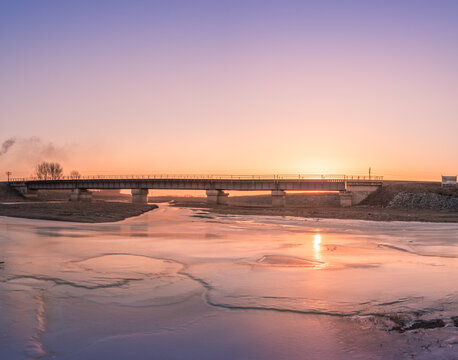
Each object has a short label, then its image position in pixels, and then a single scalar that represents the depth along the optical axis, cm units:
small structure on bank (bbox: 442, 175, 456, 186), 7069
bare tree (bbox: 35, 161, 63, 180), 15064
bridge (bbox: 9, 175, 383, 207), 7419
